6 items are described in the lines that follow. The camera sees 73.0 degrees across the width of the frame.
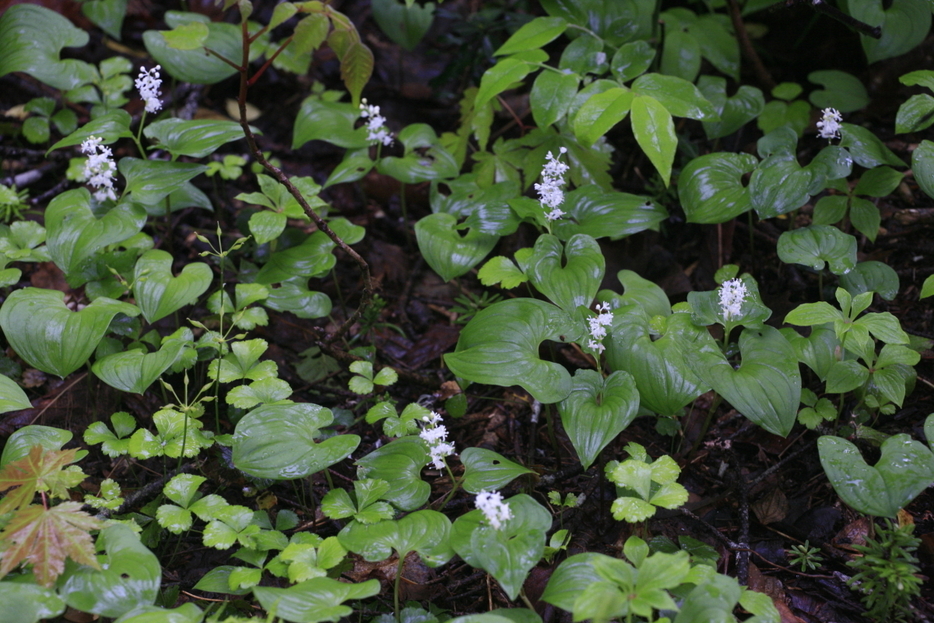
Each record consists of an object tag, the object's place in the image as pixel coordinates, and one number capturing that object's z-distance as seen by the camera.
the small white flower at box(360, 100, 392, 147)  3.08
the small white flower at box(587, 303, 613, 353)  2.19
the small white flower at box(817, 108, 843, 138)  2.69
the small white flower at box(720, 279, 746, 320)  2.21
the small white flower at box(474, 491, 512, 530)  1.74
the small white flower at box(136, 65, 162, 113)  2.76
